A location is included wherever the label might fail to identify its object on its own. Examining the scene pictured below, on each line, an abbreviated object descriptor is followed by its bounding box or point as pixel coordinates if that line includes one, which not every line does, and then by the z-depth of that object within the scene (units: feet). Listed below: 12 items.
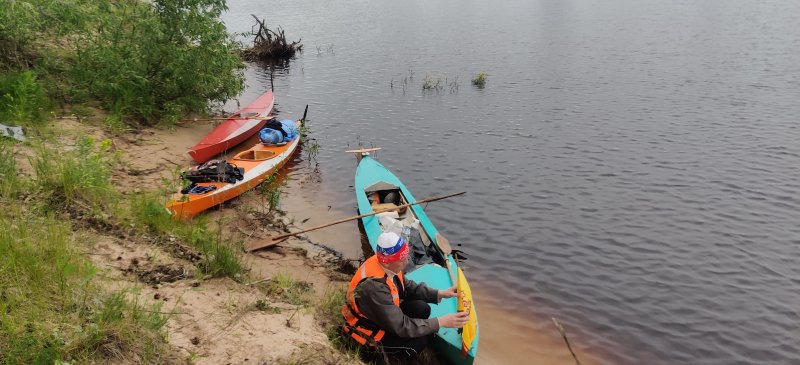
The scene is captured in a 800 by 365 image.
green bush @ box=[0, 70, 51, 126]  31.42
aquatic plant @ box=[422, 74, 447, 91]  72.33
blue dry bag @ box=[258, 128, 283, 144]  45.37
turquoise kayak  20.76
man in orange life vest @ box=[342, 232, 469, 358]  17.39
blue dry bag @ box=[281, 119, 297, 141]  47.60
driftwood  92.99
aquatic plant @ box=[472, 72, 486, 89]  72.69
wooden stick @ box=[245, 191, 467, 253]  29.77
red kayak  42.71
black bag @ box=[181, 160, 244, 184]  35.58
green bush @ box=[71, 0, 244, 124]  41.50
